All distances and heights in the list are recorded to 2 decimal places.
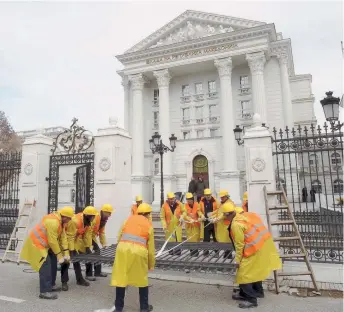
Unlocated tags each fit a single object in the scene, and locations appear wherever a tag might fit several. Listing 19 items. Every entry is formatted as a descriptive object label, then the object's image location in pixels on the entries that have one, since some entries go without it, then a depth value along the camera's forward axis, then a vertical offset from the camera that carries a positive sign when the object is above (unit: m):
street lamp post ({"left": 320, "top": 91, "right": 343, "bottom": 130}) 7.59 +2.04
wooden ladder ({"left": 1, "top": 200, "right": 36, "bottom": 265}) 8.74 -0.98
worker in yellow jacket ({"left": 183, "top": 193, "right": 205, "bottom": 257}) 8.20 -0.75
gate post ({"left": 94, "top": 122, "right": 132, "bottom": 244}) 8.45 +0.50
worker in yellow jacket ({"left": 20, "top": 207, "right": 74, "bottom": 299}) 5.43 -0.98
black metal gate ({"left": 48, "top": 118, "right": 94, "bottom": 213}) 9.35 +1.05
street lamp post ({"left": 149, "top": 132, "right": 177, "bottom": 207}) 16.80 +2.79
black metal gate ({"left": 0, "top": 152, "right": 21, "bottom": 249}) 10.43 -0.58
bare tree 25.48 +5.10
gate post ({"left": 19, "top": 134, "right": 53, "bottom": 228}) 9.56 +0.66
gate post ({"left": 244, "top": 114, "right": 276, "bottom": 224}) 7.21 +0.53
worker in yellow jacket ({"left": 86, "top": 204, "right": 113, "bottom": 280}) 6.32 -0.87
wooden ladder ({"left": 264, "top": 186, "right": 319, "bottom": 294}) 5.50 -0.89
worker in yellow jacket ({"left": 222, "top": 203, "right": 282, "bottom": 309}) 4.77 -1.07
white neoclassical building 27.03 +9.92
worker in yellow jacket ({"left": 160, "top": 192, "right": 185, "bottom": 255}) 8.40 -0.70
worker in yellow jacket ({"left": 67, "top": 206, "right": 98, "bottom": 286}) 5.96 -0.86
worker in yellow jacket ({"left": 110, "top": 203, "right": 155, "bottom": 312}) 4.36 -1.01
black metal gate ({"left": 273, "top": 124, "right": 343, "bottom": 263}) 7.34 +0.95
